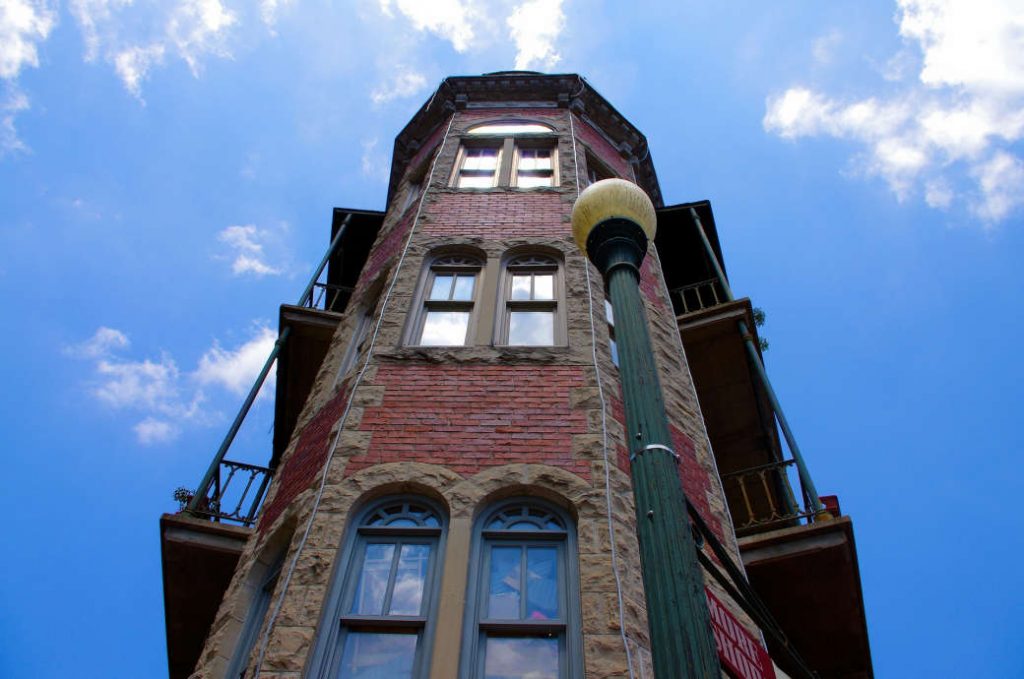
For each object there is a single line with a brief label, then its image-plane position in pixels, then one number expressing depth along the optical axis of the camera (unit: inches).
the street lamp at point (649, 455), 98.8
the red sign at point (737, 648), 118.8
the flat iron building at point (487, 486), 212.7
